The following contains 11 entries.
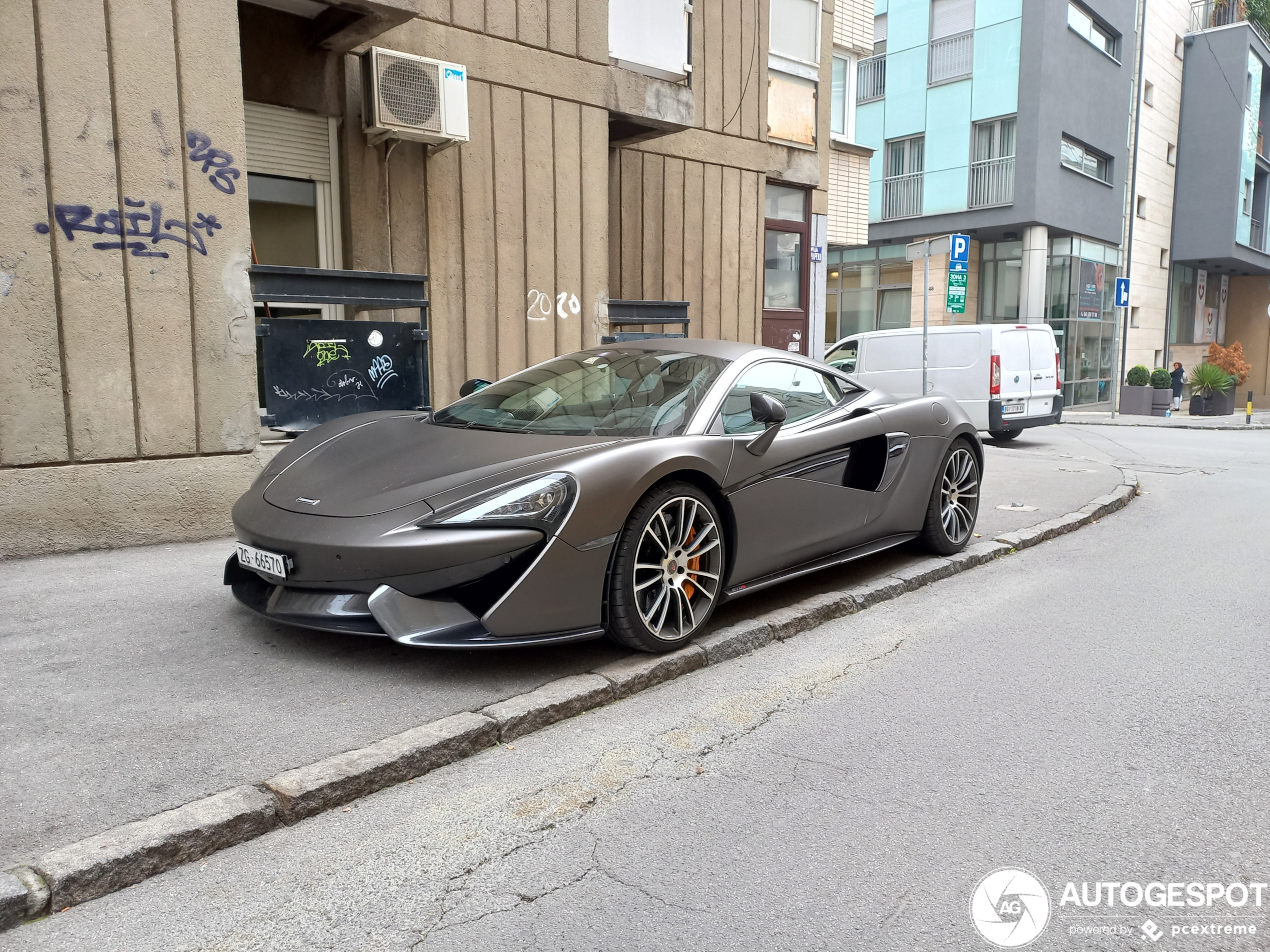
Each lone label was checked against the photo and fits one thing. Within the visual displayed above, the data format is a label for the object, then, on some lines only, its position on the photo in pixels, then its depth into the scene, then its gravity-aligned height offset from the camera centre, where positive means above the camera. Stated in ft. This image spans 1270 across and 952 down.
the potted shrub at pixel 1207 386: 81.35 -3.18
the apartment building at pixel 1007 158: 79.20 +16.46
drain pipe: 87.20 +13.60
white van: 48.16 -1.15
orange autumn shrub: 91.56 -1.03
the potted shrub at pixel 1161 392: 82.58 -3.66
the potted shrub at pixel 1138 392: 83.51 -3.71
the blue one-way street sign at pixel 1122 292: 70.95 +4.13
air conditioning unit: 25.76 +6.65
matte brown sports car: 12.14 -2.19
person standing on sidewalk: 95.66 -3.29
